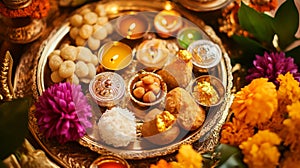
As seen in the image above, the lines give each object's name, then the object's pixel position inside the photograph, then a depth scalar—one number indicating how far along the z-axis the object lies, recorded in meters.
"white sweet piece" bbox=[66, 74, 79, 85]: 1.10
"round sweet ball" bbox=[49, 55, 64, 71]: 1.12
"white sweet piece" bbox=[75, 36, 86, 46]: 1.17
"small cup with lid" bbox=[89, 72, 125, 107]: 1.08
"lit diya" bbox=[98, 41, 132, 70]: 1.13
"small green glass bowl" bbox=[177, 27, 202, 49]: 1.18
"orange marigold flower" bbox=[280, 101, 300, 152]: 0.85
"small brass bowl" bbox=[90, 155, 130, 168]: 1.04
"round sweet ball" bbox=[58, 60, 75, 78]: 1.10
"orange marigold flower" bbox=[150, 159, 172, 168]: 0.96
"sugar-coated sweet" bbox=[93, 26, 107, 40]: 1.17
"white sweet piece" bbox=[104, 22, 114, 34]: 1.18
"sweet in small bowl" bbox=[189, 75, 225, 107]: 1.09
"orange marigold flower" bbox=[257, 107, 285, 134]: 0.92
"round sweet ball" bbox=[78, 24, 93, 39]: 1.16
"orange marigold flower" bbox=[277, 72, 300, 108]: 0.92
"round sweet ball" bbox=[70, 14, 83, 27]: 1.19
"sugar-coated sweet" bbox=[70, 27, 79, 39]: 1.18
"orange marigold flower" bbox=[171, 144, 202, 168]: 0.87
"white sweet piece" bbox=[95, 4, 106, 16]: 1.21
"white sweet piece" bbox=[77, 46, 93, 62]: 1.12
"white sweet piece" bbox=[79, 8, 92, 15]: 1.20
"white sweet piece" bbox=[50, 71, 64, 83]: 1.11
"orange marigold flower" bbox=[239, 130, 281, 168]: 0.84
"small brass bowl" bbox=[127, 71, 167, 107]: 1.07
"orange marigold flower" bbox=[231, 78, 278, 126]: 0.88
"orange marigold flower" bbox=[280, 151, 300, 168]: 0.87
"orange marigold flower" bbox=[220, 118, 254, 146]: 0.95
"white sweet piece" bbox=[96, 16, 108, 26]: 1.19
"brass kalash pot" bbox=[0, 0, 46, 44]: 1.18
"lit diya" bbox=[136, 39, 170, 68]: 1.13
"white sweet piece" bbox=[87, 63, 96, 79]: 1.11
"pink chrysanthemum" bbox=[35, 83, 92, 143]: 1.01
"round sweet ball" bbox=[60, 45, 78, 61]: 1.12
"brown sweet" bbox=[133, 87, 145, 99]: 1.08
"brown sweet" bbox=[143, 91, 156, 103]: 1.07
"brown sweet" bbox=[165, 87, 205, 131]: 1.06
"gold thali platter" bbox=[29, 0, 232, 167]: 1.05
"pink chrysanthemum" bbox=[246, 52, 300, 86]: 1.08
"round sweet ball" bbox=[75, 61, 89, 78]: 1.11
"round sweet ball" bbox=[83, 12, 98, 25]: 1.18
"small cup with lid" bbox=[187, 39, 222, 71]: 1.14
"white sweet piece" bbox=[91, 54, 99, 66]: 1.13
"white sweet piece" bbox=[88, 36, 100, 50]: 1.15
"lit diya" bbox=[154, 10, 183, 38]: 1.20
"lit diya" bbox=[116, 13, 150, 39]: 1.18
